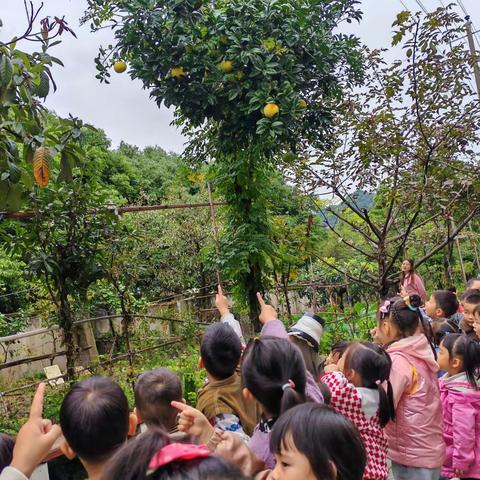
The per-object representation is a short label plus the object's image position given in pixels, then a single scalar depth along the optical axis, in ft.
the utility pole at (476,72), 17.84
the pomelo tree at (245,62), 11.61
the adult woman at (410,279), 12.23
